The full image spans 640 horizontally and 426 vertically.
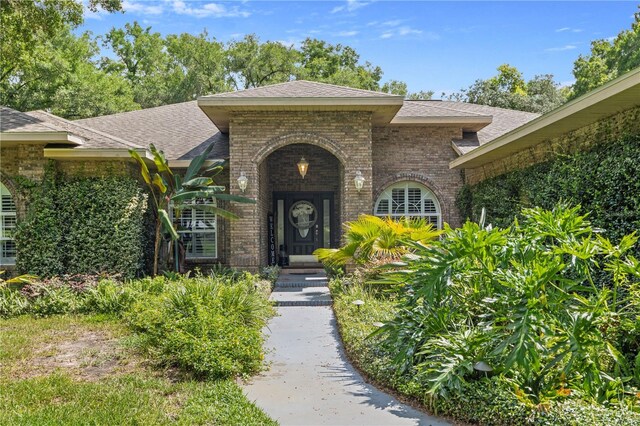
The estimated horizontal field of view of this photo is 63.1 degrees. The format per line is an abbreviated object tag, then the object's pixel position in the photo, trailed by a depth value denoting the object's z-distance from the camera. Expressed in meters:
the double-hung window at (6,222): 12.45
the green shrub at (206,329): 6.04
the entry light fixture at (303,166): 14.25
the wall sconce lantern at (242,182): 12.62
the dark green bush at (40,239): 11.35
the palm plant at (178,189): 11.57
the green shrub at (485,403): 4.23
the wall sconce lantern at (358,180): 12.63
